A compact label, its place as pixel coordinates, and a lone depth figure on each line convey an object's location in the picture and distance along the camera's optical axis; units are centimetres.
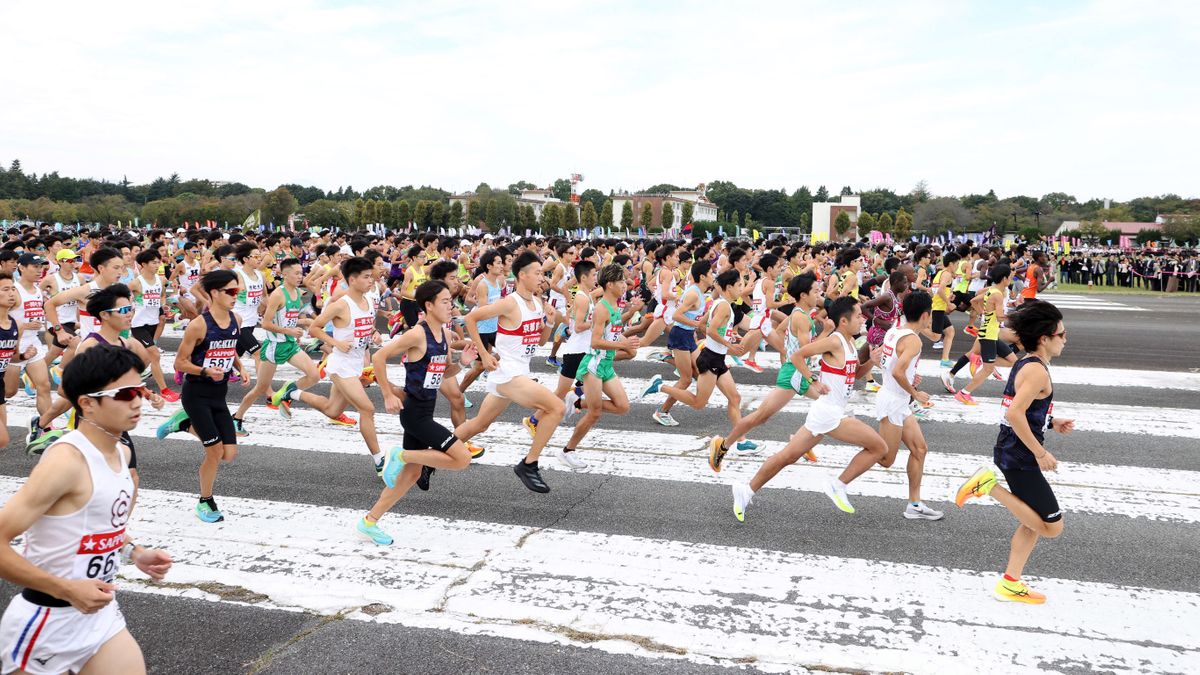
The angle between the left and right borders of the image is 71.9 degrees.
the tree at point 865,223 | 9451
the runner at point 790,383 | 745
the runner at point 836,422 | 631
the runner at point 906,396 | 642
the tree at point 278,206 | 8200
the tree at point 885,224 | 7831
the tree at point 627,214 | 10881
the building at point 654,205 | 13300
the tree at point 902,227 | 7794
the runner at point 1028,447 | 489
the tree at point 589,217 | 9631
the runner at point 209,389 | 620
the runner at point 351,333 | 763
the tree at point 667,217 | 11269
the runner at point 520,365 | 685
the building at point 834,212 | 8488
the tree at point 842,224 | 9612
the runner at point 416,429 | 582
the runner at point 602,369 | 780
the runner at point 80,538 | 286
